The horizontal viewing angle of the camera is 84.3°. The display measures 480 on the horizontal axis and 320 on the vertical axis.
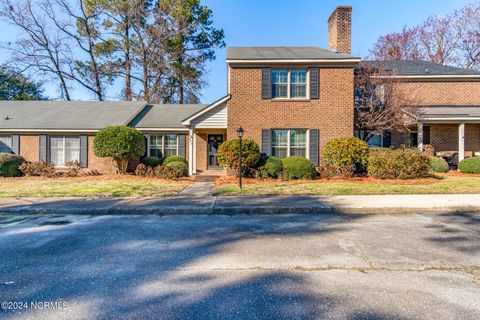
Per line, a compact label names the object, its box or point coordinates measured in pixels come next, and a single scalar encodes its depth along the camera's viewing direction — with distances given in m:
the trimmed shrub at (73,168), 14.29
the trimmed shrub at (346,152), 12.38
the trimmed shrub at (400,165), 11.64
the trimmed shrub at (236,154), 12.13
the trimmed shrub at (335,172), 12.52
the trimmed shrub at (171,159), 15.37
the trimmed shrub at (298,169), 12.36
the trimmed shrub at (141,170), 13.74
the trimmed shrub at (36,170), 14.01
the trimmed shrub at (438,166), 14.16
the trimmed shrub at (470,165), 13.66
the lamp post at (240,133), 9.91
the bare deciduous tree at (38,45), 25.45
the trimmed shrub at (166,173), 13.10
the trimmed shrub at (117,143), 13.51
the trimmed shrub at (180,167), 13.99
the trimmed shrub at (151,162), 15.62
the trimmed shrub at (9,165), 13.62
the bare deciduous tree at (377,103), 14.45
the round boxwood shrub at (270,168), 12.45
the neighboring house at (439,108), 15.30
